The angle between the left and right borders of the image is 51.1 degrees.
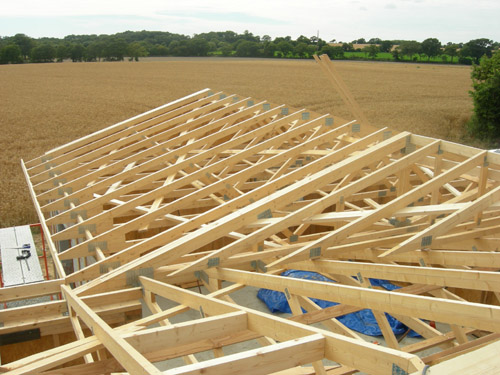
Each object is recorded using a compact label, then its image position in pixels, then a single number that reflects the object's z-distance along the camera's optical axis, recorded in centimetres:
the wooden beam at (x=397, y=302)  321
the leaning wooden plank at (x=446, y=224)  509
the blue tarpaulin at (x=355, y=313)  732
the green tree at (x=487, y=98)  2184
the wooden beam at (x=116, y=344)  276
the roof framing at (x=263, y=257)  333
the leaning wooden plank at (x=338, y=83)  934
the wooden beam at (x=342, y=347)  265
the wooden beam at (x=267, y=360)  269
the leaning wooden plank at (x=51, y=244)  569
